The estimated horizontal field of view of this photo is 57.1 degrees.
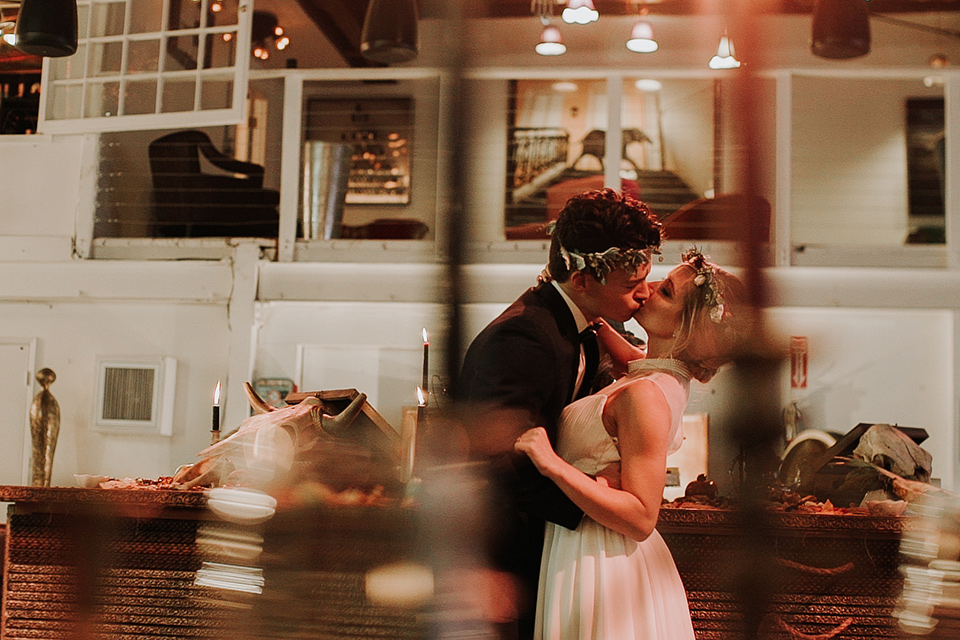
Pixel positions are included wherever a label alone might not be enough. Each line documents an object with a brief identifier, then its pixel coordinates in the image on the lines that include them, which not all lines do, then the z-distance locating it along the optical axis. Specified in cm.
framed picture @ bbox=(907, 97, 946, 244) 871
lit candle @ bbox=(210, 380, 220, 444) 258
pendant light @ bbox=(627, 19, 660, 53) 677
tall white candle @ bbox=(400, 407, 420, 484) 152
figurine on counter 560
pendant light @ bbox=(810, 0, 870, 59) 197
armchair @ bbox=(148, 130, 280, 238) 696
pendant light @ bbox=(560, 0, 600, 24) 641
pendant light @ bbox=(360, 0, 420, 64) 274
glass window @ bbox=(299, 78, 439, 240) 937
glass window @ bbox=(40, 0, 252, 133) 564
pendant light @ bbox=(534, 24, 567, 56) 704
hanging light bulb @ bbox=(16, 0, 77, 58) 354
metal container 652
